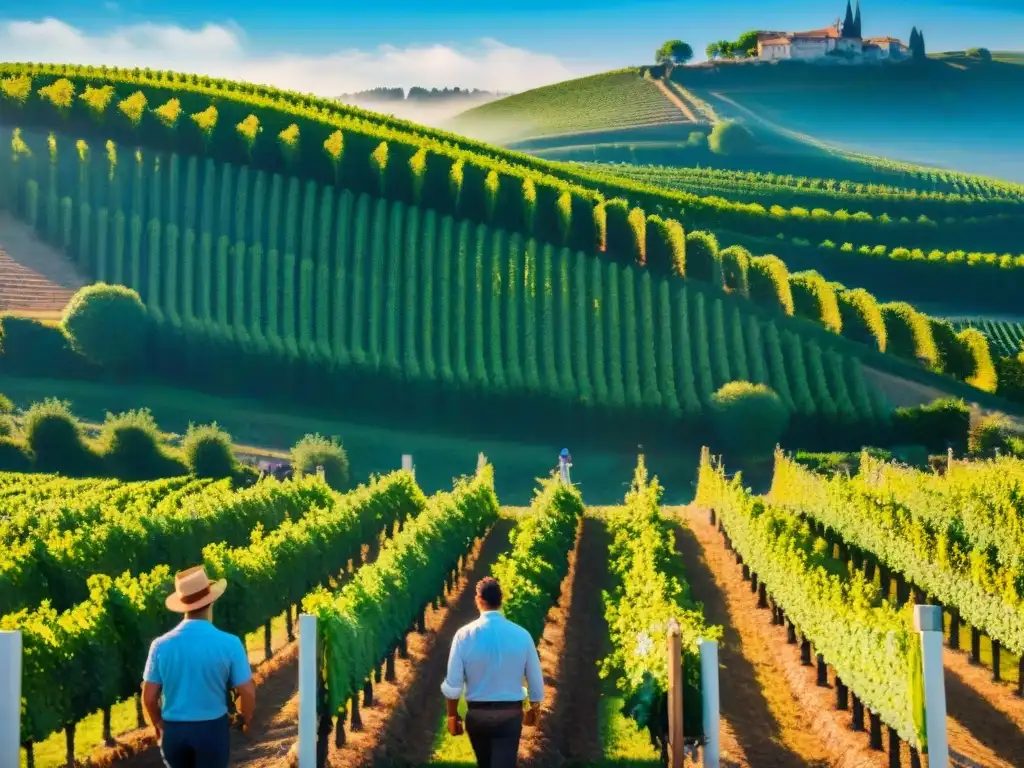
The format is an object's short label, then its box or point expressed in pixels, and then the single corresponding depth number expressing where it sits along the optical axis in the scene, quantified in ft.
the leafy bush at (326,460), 125.70
